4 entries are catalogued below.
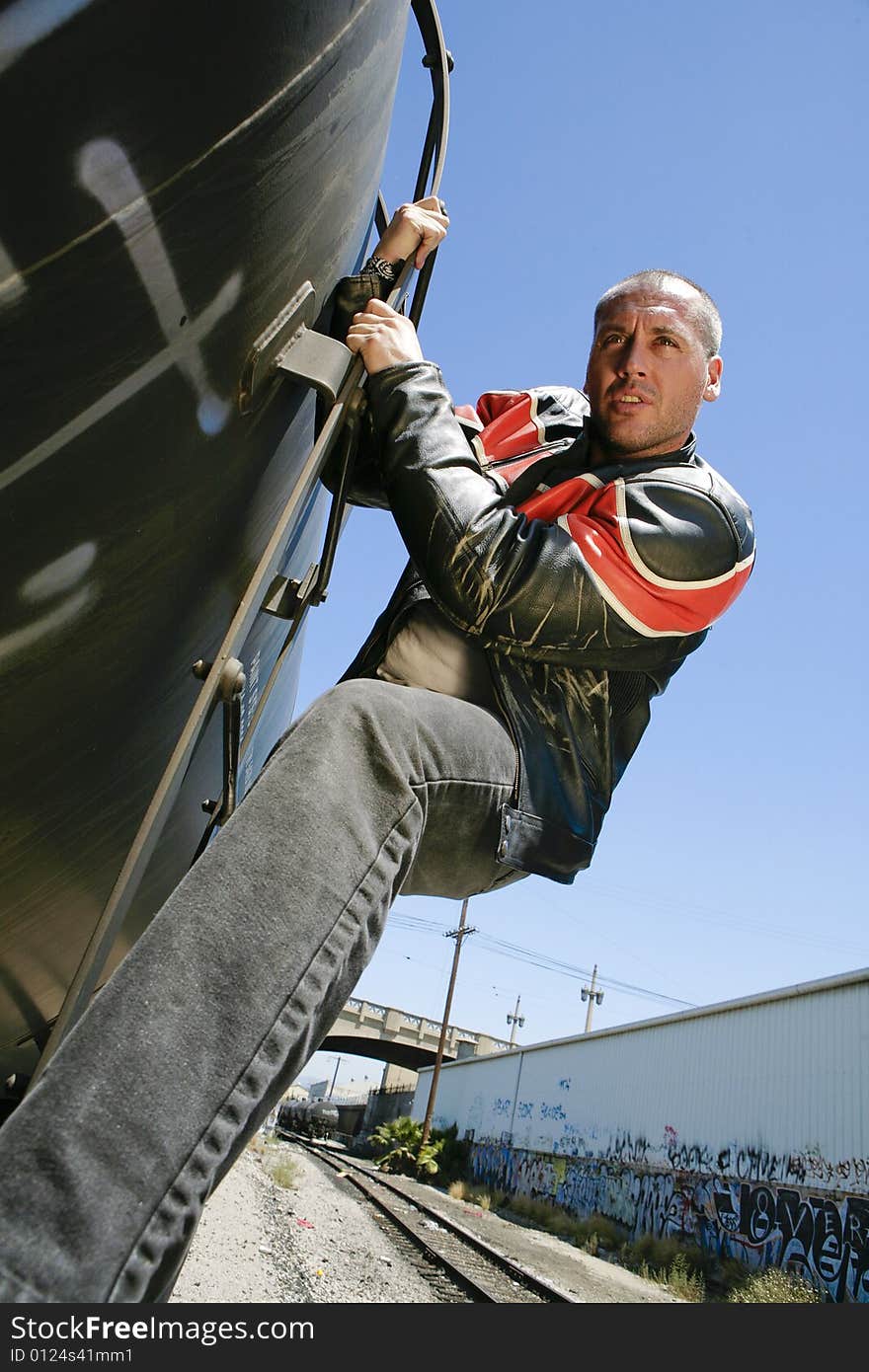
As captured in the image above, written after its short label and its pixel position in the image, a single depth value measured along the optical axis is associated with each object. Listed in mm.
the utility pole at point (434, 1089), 29672
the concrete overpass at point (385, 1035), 41250
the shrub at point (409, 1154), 29141
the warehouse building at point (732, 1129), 12938
